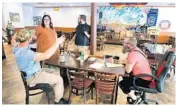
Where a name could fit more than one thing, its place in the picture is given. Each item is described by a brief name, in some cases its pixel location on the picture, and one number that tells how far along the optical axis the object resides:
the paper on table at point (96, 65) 1.68
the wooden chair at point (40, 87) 1.56
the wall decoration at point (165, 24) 5.25
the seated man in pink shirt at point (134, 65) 1.52
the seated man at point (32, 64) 1.47
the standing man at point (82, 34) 2.46
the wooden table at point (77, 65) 1.59
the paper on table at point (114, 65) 1.74
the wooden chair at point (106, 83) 1.48
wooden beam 2.25
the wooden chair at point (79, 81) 1.58
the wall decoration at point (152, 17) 5.30
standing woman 2.09
